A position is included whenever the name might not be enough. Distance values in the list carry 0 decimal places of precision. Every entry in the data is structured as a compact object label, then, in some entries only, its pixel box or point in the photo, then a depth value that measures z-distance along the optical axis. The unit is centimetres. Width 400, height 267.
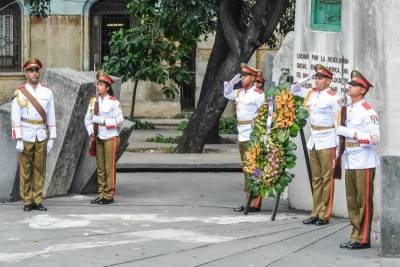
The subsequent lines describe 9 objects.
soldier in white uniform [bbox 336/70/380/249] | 1194
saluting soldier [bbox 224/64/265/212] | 1490
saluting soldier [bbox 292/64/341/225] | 1355
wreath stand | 1448
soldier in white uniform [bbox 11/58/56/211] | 1488
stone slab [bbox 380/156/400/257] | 1118
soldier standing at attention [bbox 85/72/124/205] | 1576
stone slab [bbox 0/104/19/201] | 1566
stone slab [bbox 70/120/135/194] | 1659
